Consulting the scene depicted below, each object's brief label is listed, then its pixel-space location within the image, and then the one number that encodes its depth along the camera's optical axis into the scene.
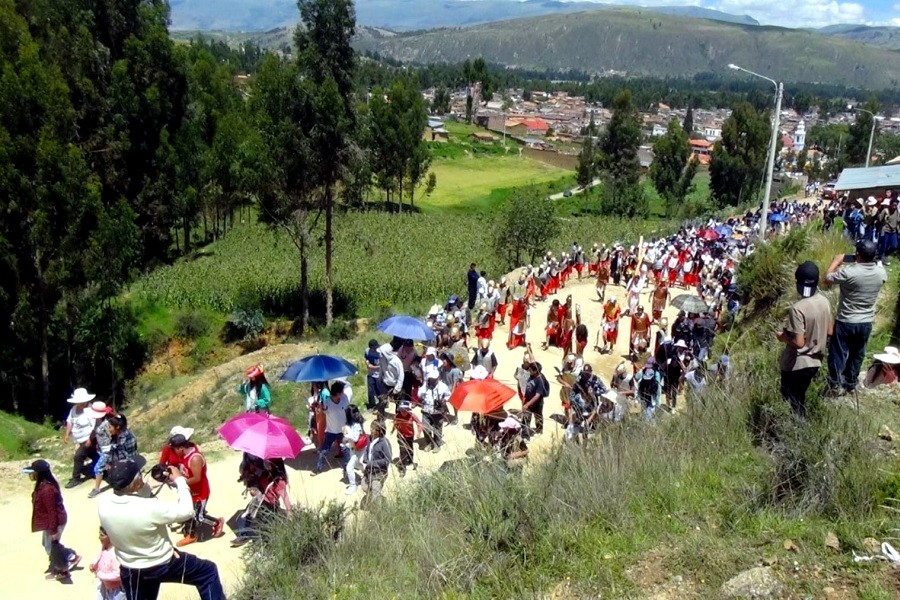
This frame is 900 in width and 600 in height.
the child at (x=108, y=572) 6.32
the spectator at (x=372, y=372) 11.85
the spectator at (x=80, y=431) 9.79
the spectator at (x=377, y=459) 7.81
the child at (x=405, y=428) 8.70
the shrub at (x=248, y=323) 23.75
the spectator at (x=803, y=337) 5.90
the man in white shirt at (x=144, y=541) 5.09
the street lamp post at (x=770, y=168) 19.12
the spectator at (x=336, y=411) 9.45
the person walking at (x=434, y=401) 10.10
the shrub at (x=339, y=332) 21.02
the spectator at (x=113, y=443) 9.23
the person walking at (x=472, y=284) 18.44
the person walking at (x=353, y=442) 8.88
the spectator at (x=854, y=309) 6.64
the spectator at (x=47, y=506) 7.18
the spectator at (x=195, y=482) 7.55
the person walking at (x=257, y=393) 10.42
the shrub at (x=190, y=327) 24.20
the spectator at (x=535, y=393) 9.62
